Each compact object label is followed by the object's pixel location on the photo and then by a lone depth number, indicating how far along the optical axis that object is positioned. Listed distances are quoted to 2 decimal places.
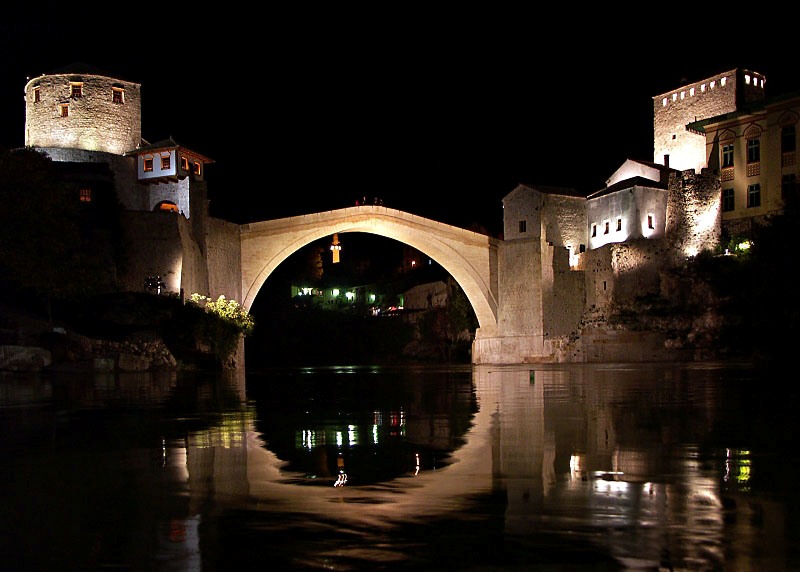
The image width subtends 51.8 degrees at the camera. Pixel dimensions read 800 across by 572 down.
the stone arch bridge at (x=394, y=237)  44.03
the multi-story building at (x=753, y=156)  43.03
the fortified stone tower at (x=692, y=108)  49.81
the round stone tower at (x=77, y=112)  44.22
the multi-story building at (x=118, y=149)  41.62
